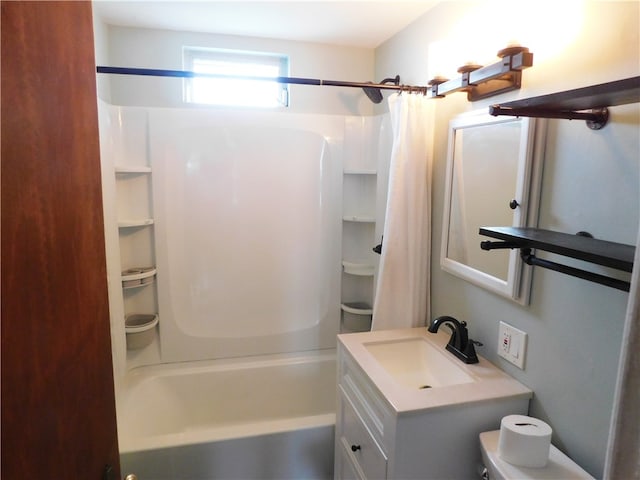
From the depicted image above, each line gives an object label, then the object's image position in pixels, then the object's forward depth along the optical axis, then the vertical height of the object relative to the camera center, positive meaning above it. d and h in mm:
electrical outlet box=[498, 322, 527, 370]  1345 -529
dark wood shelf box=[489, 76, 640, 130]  798 +210
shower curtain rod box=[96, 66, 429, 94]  1737 +488
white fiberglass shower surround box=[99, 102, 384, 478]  2273 -434
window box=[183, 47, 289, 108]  2383 +630
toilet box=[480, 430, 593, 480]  1058 -753
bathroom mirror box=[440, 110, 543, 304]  1282 -5
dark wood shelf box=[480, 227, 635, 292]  852 -131
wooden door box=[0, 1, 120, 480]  524 -105
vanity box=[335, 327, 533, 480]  1236 -739
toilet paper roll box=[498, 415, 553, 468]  1069 -683
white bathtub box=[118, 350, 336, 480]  1784 -1229
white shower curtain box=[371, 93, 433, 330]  1823 -154
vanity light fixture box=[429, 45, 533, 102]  1219 +392
